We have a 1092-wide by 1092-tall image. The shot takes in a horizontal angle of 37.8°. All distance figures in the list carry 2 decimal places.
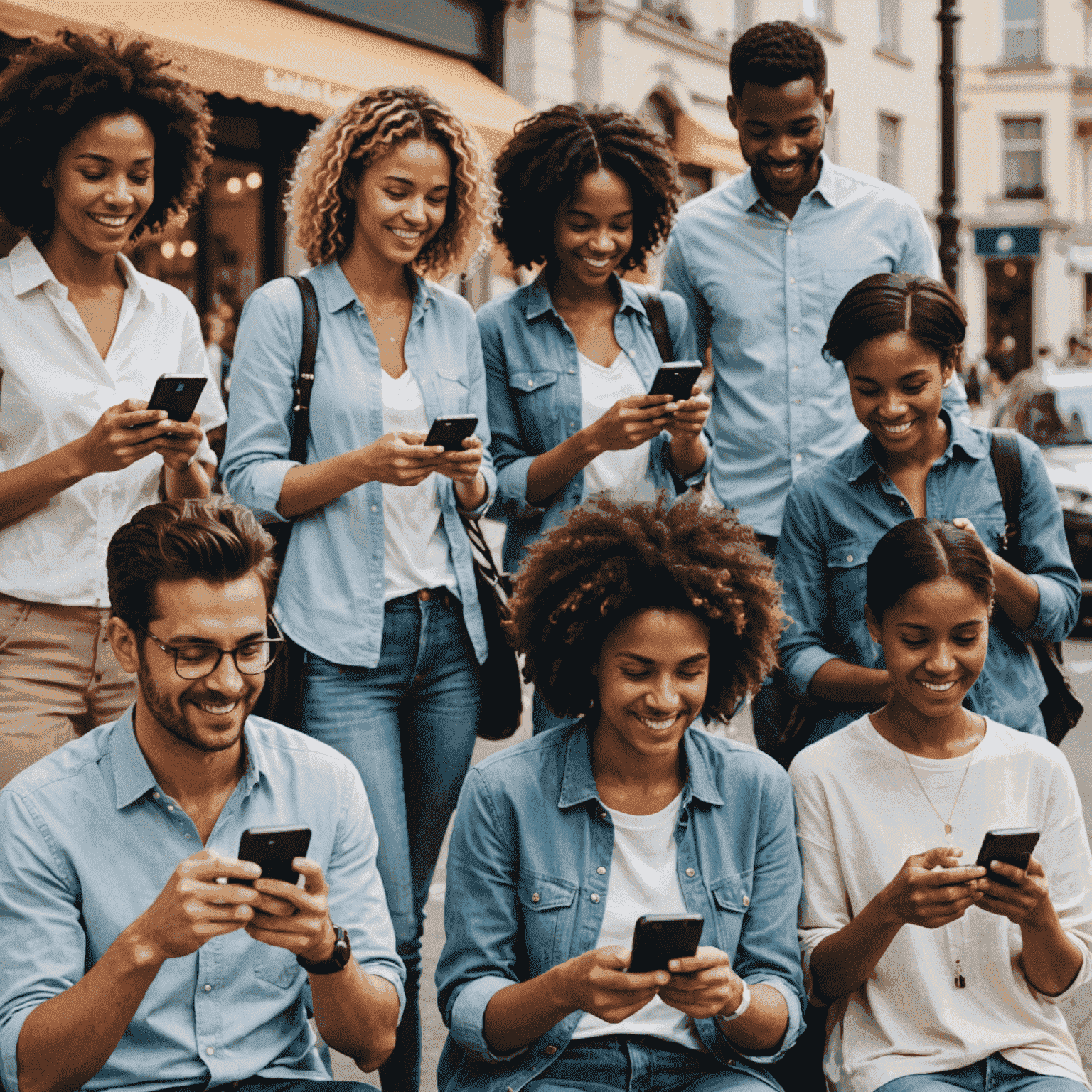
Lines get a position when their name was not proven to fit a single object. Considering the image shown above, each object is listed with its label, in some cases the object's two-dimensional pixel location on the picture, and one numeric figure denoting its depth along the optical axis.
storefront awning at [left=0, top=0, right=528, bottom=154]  9.87
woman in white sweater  2.95
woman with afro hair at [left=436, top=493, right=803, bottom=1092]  2.83
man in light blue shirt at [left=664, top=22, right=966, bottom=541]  4.07
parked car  10.91
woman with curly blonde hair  3.49
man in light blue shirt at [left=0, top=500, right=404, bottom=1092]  2.60
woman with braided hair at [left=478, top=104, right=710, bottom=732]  3.86
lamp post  12.40
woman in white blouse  3.31
